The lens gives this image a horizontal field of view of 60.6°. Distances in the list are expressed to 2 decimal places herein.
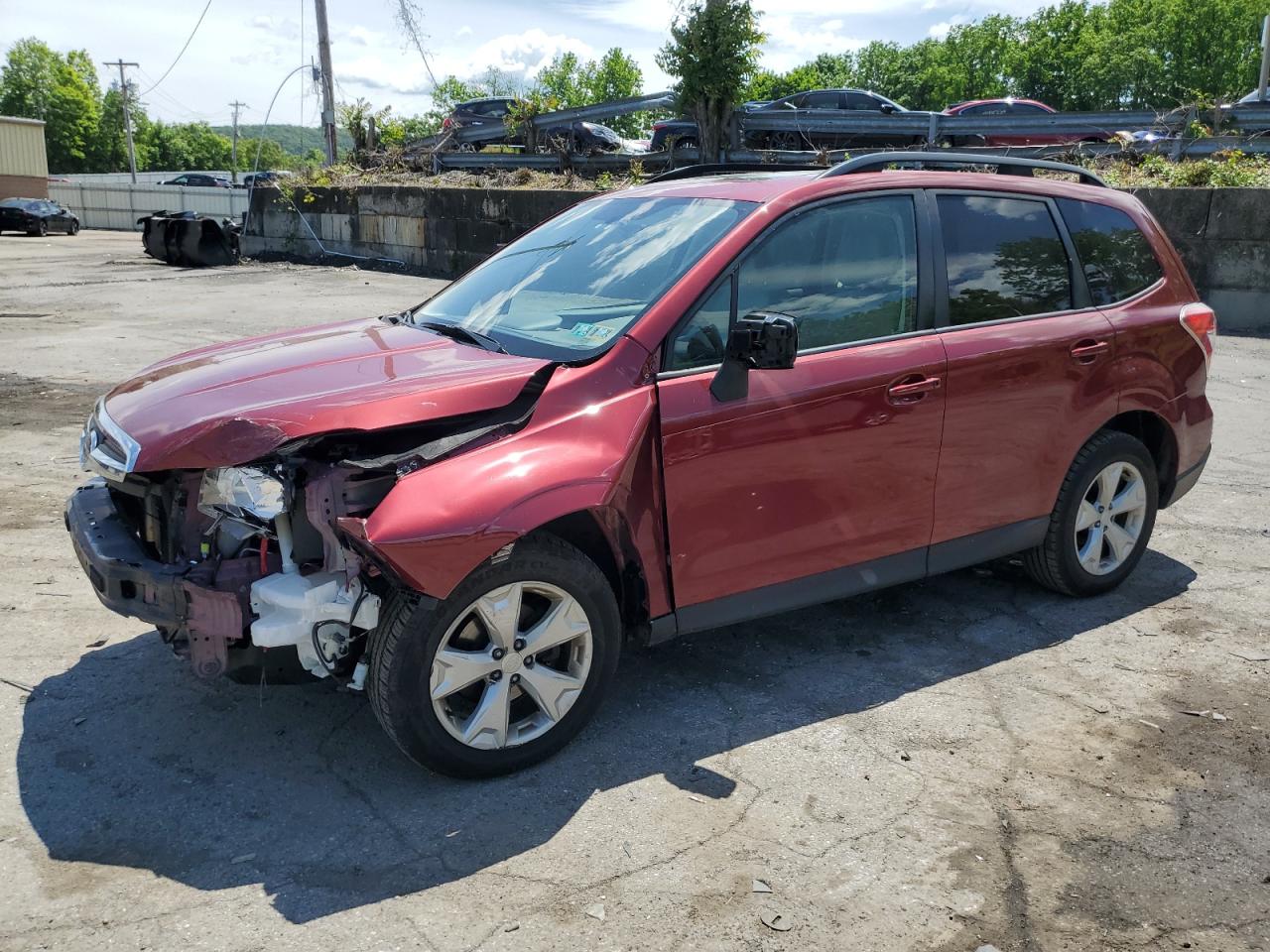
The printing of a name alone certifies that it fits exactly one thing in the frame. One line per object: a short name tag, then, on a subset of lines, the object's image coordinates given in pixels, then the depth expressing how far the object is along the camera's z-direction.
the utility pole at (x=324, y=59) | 28.30
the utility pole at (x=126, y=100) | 76.96
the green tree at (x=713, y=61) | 16.64
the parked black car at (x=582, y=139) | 20.44
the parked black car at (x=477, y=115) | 23.55
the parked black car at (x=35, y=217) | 37.81
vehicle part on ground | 21.89
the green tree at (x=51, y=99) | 94.44
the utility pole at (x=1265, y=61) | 15.97
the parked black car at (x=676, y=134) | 19.64
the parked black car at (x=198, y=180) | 54.56
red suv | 3.21
